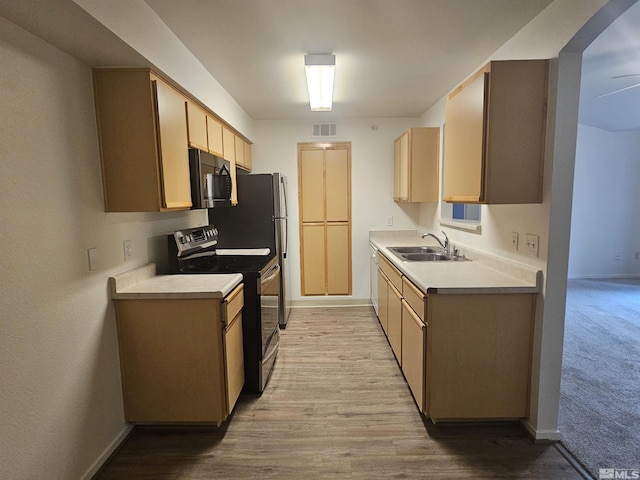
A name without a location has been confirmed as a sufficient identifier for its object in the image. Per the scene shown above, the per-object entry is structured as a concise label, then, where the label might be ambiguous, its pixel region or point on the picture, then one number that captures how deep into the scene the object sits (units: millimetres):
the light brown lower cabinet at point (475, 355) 2031
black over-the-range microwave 2367
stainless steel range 2473
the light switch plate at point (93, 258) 1825
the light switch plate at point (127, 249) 2135
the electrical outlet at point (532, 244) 1993
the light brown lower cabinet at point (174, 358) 2033
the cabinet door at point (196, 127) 2400
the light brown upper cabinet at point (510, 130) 1897
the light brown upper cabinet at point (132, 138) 1901
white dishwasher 4047
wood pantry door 4500
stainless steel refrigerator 3602
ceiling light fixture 2461
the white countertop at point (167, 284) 1996
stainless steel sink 3353
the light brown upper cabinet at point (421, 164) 3646
